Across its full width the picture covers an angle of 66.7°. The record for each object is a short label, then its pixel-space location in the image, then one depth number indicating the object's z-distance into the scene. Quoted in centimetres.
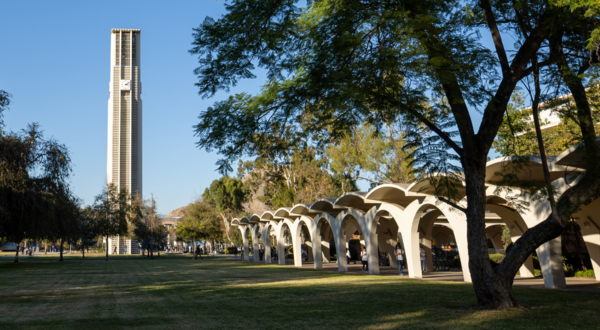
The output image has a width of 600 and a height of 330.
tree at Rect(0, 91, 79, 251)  2684
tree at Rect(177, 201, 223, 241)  6147
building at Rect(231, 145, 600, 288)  1332
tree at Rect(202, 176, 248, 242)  7031
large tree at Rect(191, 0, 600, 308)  929
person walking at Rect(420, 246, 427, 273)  2247
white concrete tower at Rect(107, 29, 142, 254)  10788
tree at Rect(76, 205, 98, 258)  5112
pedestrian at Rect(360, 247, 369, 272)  2375
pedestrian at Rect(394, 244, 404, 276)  2071
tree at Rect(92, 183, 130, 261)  5127
